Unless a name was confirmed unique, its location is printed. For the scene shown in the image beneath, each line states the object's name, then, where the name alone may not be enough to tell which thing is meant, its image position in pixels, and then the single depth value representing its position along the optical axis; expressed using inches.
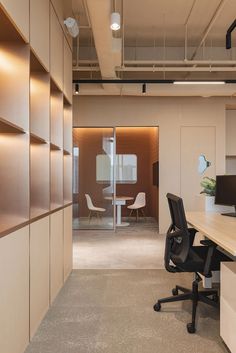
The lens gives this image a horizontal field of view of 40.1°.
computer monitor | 155.6
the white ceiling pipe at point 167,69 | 241.1
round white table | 333.9
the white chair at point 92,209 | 323.4
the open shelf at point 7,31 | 82.9
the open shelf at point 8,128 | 81.3
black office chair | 114.7
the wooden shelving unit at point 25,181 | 86.7
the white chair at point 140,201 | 389.4
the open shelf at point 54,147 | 137.9
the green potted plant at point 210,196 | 180.5
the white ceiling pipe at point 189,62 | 236.1
